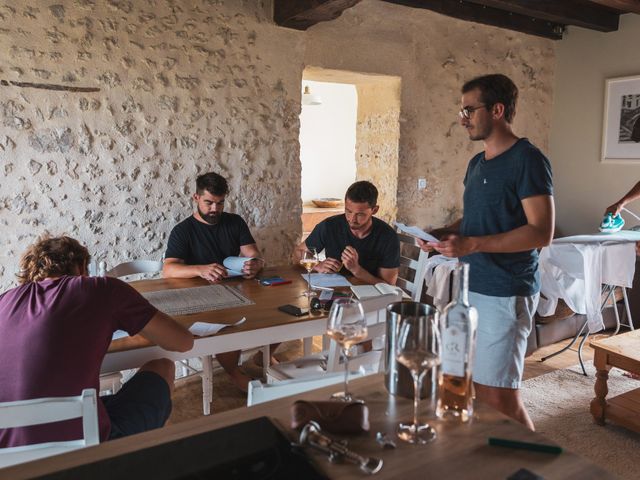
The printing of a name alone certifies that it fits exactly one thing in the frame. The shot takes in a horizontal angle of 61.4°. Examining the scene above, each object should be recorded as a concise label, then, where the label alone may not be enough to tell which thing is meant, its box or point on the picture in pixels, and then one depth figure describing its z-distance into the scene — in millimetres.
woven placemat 2197
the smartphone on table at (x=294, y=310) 2176
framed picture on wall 4770
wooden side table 2605
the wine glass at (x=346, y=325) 1155
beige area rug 2496
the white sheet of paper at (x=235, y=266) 2742
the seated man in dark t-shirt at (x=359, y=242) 2830
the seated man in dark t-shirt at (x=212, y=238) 3018
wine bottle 1084
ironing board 3604
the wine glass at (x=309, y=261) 2480
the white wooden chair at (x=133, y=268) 2832
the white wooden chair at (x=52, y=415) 1173
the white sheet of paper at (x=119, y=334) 1885
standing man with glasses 1911
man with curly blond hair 1501
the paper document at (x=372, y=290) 2414
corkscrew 921
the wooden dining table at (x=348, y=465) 902
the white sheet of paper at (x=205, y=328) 1924
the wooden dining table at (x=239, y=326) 1812
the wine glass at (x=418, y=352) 1019
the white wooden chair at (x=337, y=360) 1912
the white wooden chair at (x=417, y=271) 3021
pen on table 979
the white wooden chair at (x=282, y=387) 1295
